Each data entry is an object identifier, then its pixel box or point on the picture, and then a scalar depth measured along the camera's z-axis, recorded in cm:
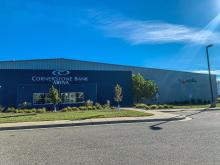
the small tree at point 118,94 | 1760
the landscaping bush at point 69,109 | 1739
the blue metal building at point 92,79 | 2096
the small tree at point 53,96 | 1828
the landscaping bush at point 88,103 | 2149
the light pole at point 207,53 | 1946
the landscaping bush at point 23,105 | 2043
